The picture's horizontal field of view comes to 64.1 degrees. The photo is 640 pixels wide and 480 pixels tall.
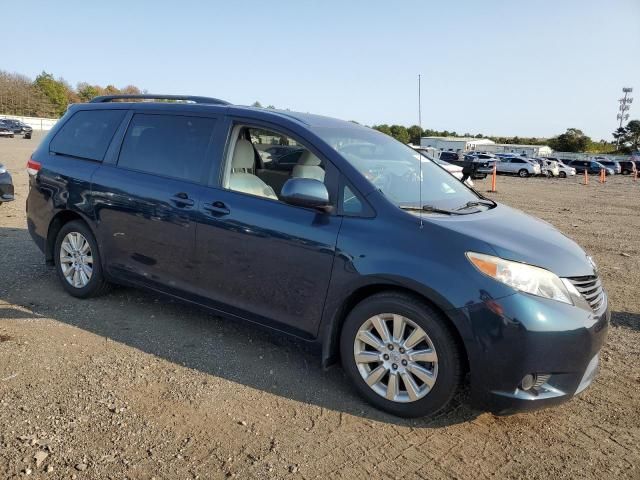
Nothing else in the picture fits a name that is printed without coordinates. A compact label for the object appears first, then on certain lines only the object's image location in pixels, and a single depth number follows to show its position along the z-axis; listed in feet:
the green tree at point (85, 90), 361.94
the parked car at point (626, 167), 165.58
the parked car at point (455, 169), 56.79
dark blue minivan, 9.50
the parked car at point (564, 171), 138.72
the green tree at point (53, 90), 309.83
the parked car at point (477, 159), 123.40
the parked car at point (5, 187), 27.40
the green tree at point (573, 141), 323.37
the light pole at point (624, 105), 313.32
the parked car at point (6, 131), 131.44
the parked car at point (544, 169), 134.31
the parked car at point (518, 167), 133.39
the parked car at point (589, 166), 154.47
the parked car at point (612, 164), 160.90
